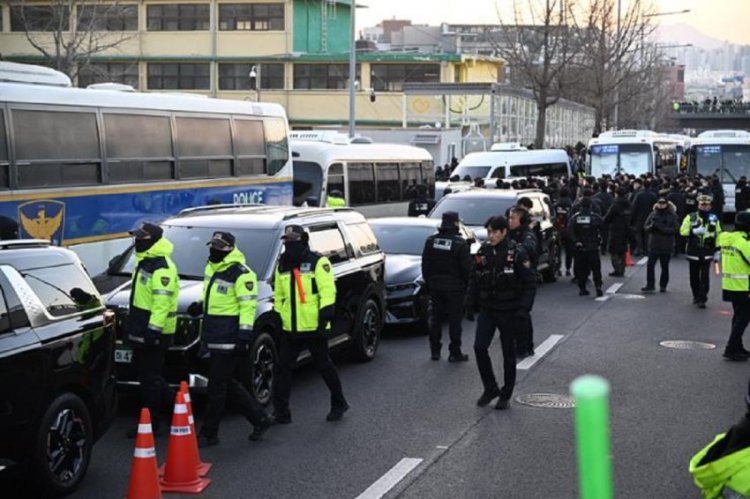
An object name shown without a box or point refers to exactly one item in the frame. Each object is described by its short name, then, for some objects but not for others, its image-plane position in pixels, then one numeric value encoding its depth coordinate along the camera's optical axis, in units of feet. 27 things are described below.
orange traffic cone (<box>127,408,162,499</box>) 22.22
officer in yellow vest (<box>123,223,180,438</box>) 28.76
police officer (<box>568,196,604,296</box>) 61.52
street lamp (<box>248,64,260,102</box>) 180.69
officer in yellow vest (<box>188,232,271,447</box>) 28.14
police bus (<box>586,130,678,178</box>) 124.47
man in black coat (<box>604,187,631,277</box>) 70.44
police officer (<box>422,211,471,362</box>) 40.60
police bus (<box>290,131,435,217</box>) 78.64
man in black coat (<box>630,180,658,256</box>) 81.76
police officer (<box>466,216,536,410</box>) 32.73
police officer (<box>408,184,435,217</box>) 71.56
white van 110.11
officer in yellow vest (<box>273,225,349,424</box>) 30.40
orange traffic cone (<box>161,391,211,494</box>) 24.13
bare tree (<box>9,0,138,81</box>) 148.66
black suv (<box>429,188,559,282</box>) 63.82
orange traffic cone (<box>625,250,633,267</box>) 81.18
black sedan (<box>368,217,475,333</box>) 47.55
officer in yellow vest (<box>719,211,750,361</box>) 40.11
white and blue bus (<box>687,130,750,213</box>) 123.44
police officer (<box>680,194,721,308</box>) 55.88
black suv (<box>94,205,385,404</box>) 31.04
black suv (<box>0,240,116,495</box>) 22.09
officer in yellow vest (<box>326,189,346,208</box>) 67.83
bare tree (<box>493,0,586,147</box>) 162.61
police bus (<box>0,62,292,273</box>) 44.42
